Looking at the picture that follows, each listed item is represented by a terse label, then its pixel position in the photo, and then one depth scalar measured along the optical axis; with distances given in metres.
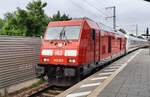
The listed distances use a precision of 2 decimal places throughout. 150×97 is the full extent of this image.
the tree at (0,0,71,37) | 38.12
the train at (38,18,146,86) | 14.63
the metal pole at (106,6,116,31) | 48.62
